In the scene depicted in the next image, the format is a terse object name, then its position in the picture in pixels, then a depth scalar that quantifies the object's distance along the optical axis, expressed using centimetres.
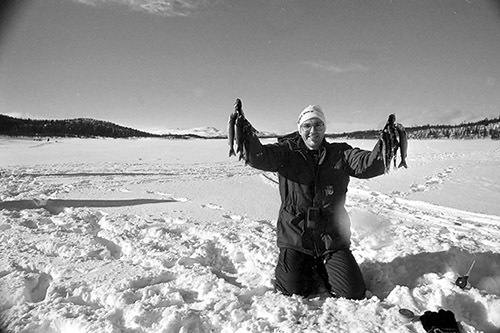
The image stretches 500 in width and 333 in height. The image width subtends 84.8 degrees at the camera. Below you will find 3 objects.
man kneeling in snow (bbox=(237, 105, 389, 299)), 283
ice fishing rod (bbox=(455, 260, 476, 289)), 255
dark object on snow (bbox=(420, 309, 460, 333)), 199
